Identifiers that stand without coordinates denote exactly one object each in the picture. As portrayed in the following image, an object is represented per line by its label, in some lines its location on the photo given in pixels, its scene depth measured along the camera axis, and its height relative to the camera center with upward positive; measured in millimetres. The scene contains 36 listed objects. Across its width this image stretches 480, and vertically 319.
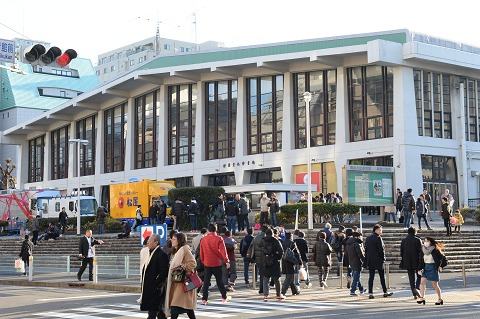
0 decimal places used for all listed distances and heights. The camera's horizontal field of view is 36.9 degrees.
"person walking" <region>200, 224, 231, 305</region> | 15656 -672
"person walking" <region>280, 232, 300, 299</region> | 16625 -1036
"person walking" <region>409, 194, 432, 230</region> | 28875 +504
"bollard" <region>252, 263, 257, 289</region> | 19350 -1543
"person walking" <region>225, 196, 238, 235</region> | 27906 +423
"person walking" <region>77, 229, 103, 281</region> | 23078 -782
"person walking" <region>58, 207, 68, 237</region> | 40772 +446
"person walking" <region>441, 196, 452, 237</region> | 26781 +267
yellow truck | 41781 +1761
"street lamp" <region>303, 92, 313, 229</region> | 26920 +473
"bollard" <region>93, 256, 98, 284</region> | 22266 -1443
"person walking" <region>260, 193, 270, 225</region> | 28636 +590
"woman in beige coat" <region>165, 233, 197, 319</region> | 10492 -997
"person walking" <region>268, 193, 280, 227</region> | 28828 +527
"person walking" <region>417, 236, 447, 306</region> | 15070 -893
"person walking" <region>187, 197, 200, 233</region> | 30094 +484
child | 27797 -1
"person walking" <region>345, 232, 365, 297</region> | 17094 -836
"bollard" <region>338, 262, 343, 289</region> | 19141 -1414
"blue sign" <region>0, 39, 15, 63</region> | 12414 +3062
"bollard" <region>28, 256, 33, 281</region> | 25484 -1327
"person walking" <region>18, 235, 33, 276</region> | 27969 -873
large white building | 43178 +7462
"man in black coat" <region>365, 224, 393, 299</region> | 16500 -804
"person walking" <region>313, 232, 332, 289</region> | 18797 -876
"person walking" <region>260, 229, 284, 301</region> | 16016 -708
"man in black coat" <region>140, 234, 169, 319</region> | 10203 -765
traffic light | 12422 +2984
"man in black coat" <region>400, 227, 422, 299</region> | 15680 -743
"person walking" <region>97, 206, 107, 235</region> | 36869 +371
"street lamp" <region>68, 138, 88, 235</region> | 39675 +583
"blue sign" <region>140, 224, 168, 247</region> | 21375 -141
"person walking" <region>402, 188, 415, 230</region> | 28828 +551
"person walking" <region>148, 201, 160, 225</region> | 33094 +608
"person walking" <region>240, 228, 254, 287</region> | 19391 -519
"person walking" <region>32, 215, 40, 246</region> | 36797 -87
